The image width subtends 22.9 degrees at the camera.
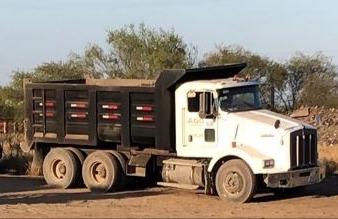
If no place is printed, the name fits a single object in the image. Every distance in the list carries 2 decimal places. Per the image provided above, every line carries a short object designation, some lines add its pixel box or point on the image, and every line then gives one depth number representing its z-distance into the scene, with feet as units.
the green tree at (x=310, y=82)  186.80
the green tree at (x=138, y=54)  157.48
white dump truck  64.23
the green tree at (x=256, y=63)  180.55
